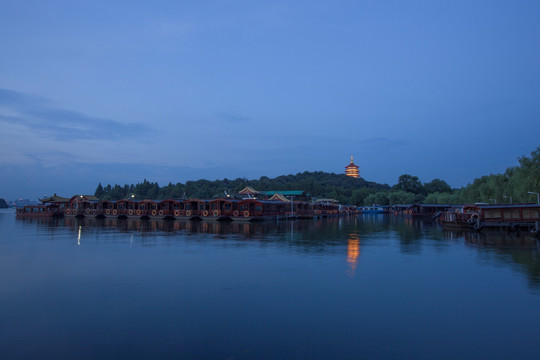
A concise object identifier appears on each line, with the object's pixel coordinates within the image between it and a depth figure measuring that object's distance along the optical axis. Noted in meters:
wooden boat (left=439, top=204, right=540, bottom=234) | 38.94
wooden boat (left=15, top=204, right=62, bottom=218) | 74.81
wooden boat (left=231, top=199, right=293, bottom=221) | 57.00
